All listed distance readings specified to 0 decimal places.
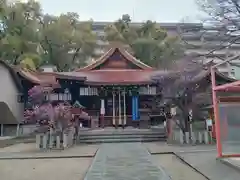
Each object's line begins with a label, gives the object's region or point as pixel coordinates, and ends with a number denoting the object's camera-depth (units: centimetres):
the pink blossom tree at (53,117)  1382
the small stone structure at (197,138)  1420
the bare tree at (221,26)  718
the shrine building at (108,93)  2106
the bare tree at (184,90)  1489
